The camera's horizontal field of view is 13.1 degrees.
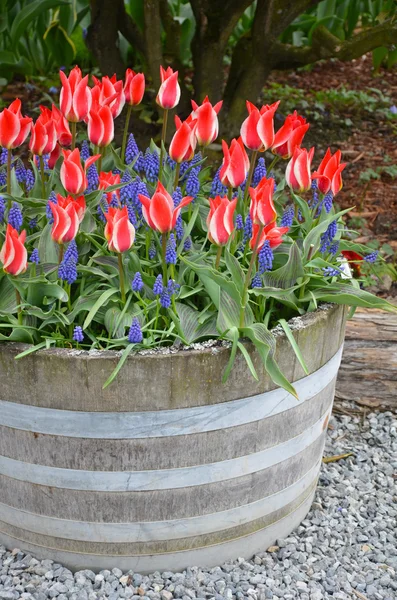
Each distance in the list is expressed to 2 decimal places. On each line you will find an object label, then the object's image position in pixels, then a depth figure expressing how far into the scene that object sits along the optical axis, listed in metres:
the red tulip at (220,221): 2.33
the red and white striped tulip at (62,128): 2.57
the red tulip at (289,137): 2.48
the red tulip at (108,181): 2.50
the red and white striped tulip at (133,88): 2.55
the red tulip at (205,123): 2.43
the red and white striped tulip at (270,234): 2.36
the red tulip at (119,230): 2.30
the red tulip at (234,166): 2.41
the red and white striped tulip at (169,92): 2.45
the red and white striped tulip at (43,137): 2.48
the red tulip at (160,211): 2.30
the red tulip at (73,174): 2.38
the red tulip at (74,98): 2.46
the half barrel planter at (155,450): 2.36
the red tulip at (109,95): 2.51
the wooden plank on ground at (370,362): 3.08
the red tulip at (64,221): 2.31
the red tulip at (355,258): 3.19
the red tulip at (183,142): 2.40
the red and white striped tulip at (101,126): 2.46
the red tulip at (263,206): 2.32
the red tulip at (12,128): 2.42
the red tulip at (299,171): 2.47
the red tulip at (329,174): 2.51
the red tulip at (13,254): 2.31
